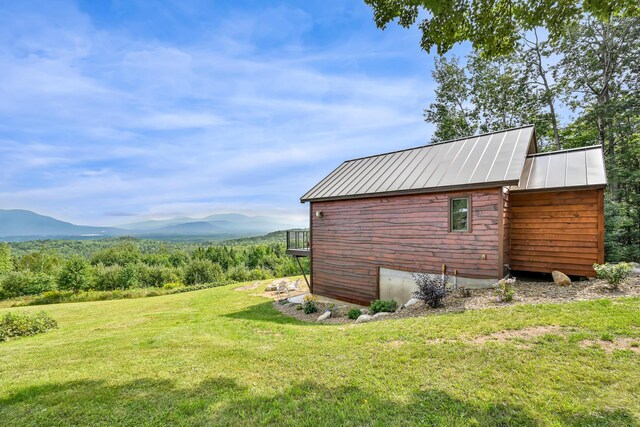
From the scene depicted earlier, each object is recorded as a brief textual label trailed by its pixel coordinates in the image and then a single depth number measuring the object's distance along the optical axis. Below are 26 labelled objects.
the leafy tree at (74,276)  26.17
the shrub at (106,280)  30.72
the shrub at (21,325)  8.62
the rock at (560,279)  7.12
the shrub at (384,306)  8.52
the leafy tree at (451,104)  21.77
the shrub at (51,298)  22.58
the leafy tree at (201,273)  33.31
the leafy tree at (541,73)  18.36
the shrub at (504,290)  6.23
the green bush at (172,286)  26.42
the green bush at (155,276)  34.10
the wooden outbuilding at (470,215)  7.66
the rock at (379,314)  7.79
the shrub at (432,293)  6.93
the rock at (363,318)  7.72
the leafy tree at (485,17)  4.11
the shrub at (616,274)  6.22
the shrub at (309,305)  10.05
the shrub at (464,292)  7.19
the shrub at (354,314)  8.45
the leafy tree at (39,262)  38.06
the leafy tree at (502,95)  19.47
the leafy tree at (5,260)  35.26
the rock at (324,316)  8.87
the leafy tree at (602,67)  15.77
